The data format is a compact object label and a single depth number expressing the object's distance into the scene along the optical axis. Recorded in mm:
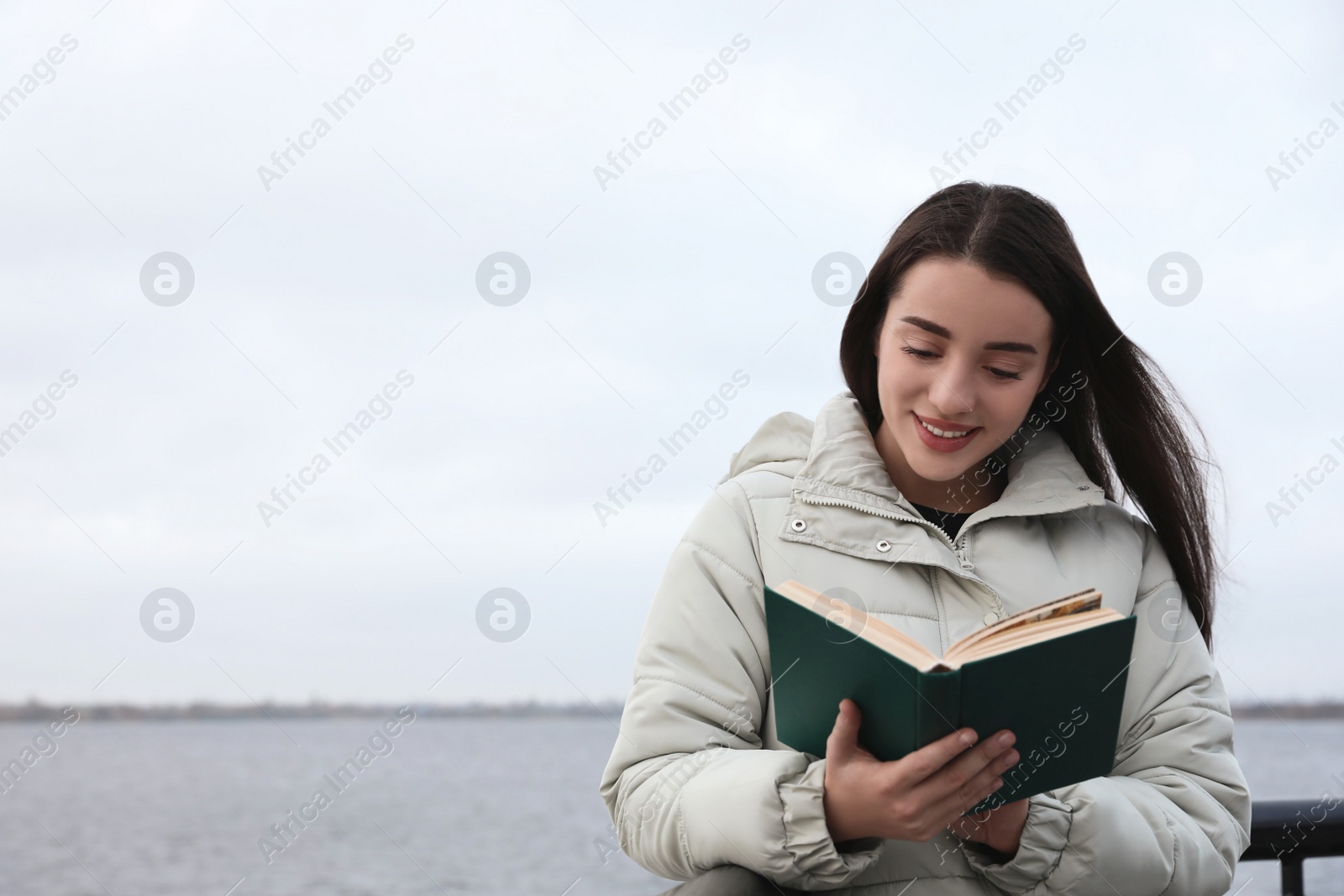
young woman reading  1468
